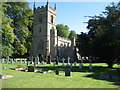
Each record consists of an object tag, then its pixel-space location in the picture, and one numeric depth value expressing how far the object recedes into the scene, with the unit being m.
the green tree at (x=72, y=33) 73.53
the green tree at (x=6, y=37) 19.26
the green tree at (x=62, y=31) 61.28
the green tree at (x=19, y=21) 26.77
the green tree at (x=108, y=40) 15.45
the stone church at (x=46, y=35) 38.59
